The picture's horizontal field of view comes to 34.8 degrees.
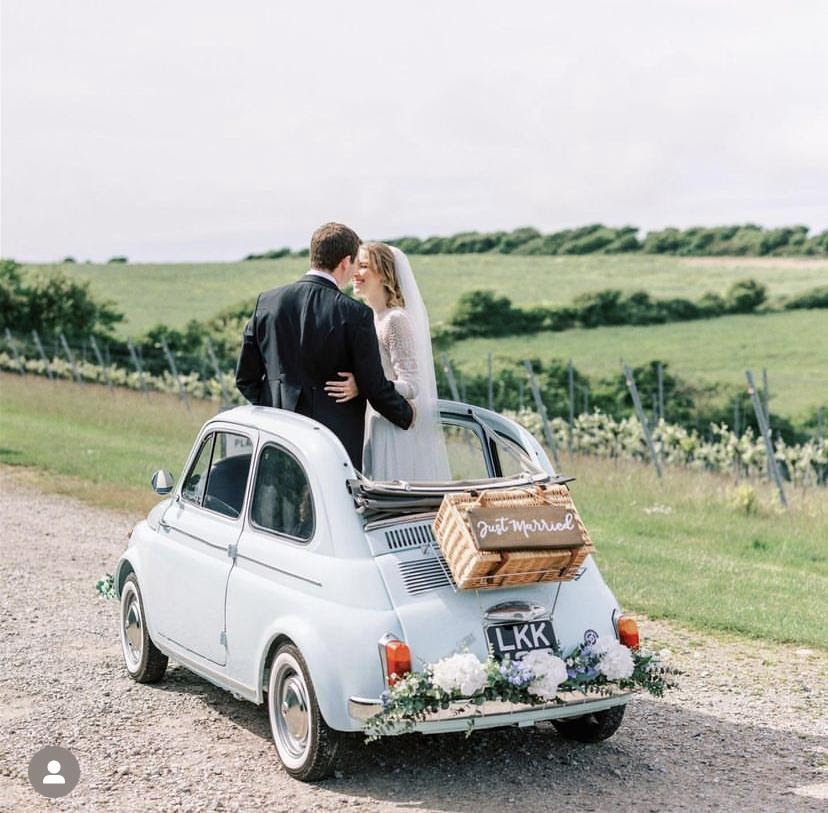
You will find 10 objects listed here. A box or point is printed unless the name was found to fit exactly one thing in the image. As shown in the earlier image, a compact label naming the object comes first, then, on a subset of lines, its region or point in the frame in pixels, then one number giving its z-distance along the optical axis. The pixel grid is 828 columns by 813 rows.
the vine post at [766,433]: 15.87
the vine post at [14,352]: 40.93
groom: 6.90
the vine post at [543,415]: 19.56
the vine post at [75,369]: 37.72
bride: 7.16
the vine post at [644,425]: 18.28
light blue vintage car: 5.86
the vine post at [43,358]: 38.92
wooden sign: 5.89
